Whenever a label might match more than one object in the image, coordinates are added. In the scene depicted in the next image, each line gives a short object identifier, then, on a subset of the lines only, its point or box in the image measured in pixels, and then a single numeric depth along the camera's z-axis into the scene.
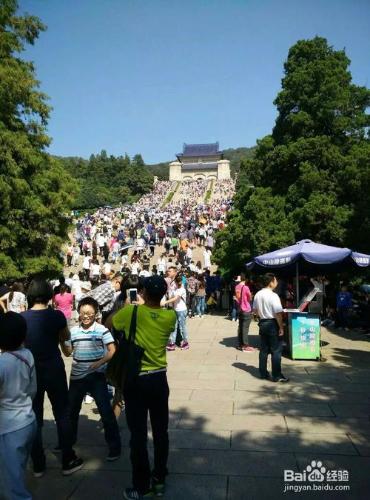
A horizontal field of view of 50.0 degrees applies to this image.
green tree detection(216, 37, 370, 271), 12.41
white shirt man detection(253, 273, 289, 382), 6.09
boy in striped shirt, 3.76
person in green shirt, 3.09
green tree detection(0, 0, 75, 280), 11.73
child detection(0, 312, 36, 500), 2.55
